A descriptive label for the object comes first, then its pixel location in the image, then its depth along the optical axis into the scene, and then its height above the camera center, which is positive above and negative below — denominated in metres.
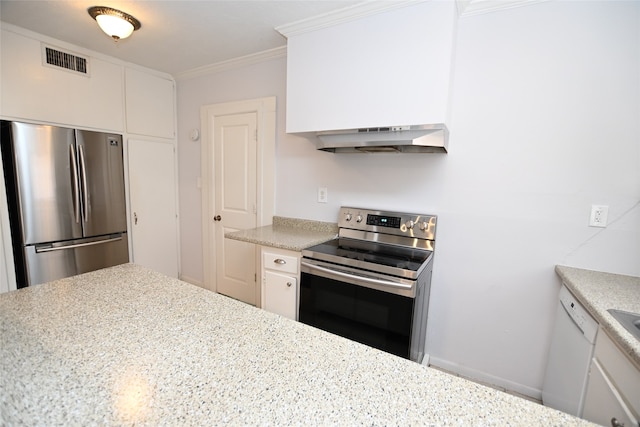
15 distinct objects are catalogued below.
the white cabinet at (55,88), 2.25 +0.68
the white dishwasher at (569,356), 1.28 -0.81
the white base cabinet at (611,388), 0.92 -0.67
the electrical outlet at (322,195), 2.51 -0.13
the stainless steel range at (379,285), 1.63 -0.60
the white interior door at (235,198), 2.92 -0.22
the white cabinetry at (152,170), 3.04 +0.04
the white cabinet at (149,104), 2.99 +0.72
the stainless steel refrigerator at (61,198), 2.27 -0.24
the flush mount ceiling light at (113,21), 1.91 +0.97
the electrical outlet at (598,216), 1.64 -0.14
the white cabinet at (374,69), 1.65 +0.69
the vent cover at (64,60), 2.41 +0.92
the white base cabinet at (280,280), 1.99 -0.70
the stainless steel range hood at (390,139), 1.74 +0.27
